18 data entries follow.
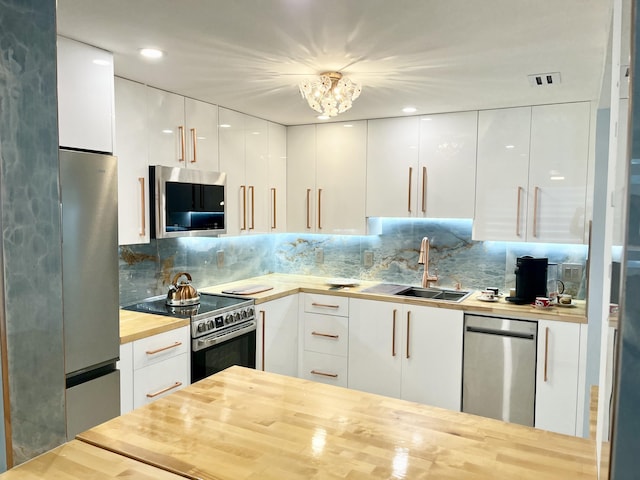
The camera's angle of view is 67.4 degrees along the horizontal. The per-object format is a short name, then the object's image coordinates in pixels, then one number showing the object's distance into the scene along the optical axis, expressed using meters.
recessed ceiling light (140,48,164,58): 2.23
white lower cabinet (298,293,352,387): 3.74
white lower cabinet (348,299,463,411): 3.34
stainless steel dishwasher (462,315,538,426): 3.13
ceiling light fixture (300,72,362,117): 2.53
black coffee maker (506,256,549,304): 3.31
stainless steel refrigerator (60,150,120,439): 2.05
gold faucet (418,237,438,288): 3.86
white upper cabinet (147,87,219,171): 2.94
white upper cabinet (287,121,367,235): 3.98
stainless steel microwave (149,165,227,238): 2.91
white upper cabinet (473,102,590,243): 3.22
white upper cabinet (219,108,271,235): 3.57
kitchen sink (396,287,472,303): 3.72
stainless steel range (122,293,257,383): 2.86
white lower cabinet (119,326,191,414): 2.40
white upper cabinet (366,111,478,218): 3.57
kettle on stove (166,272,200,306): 3.13
